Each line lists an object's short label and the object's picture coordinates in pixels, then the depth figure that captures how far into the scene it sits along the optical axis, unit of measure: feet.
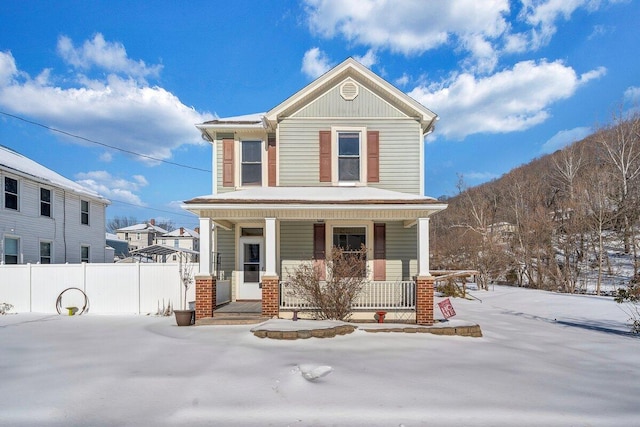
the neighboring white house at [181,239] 145.15
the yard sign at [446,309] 31.09
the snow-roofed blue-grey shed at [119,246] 106.32
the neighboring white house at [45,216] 49.01
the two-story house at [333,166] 37.04
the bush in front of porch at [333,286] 29.45
